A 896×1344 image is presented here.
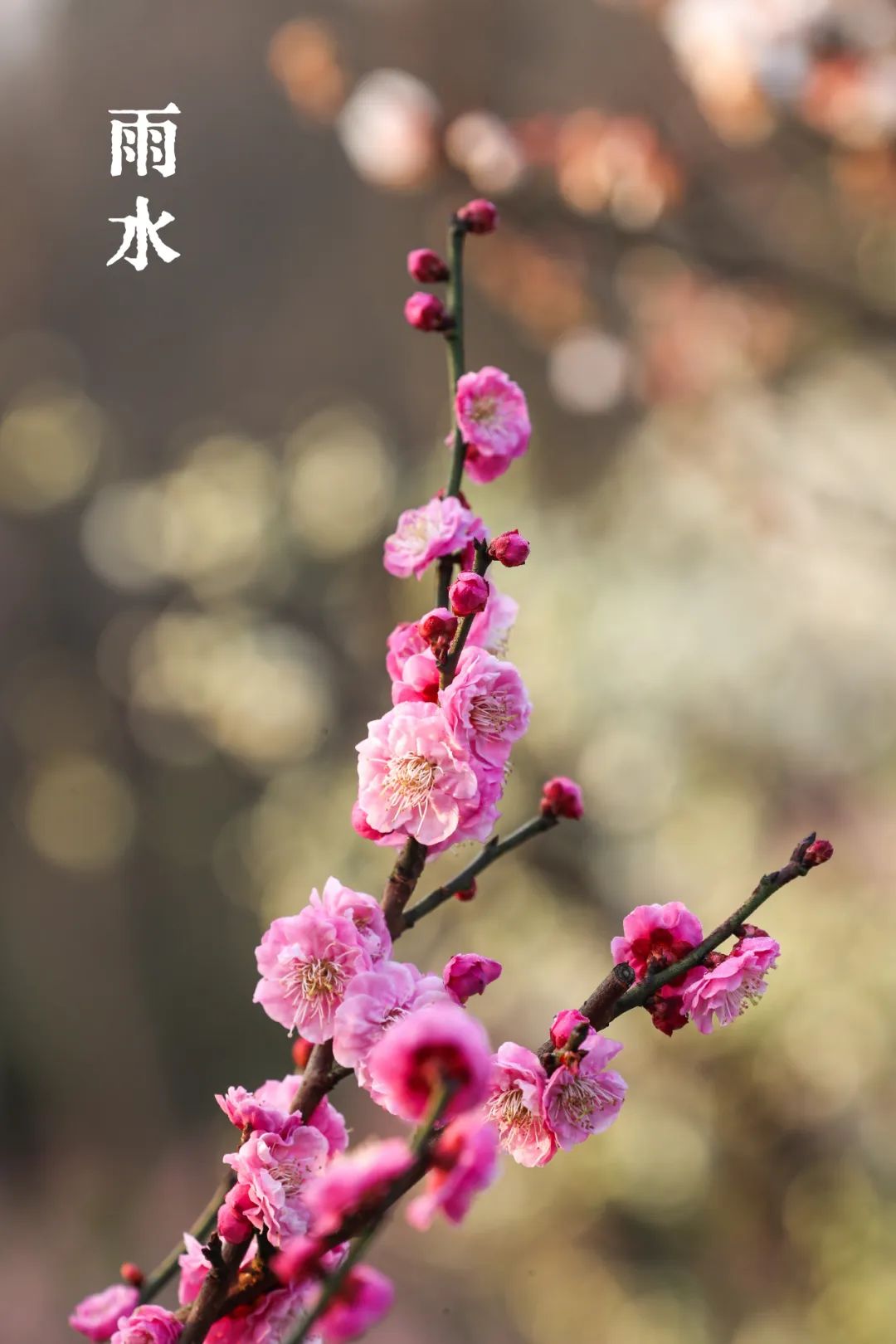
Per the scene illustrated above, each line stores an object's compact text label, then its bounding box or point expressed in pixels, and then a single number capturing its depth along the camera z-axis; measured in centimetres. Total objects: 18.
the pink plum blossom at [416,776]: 129
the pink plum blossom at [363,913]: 129
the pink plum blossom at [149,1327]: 129
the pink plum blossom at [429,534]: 131
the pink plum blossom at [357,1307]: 122
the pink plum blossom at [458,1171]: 122
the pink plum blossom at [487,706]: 128
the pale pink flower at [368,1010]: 127
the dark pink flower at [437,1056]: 122
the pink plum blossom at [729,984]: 128
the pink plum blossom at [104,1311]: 134
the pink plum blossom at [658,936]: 130
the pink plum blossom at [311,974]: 129
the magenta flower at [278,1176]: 127
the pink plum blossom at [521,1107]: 128
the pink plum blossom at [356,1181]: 121
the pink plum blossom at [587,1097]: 129
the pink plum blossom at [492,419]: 133
